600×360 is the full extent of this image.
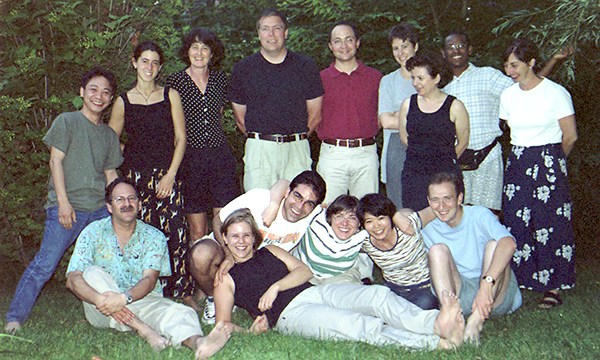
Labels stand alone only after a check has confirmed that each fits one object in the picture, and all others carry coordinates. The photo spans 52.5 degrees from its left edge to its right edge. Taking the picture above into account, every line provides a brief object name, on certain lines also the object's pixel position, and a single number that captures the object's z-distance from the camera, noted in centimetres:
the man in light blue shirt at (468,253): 411
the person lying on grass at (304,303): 386
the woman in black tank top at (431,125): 468
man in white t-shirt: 449
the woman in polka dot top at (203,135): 514
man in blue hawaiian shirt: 403
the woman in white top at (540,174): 488
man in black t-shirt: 514
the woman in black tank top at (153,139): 488
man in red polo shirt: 527
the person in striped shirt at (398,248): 429
